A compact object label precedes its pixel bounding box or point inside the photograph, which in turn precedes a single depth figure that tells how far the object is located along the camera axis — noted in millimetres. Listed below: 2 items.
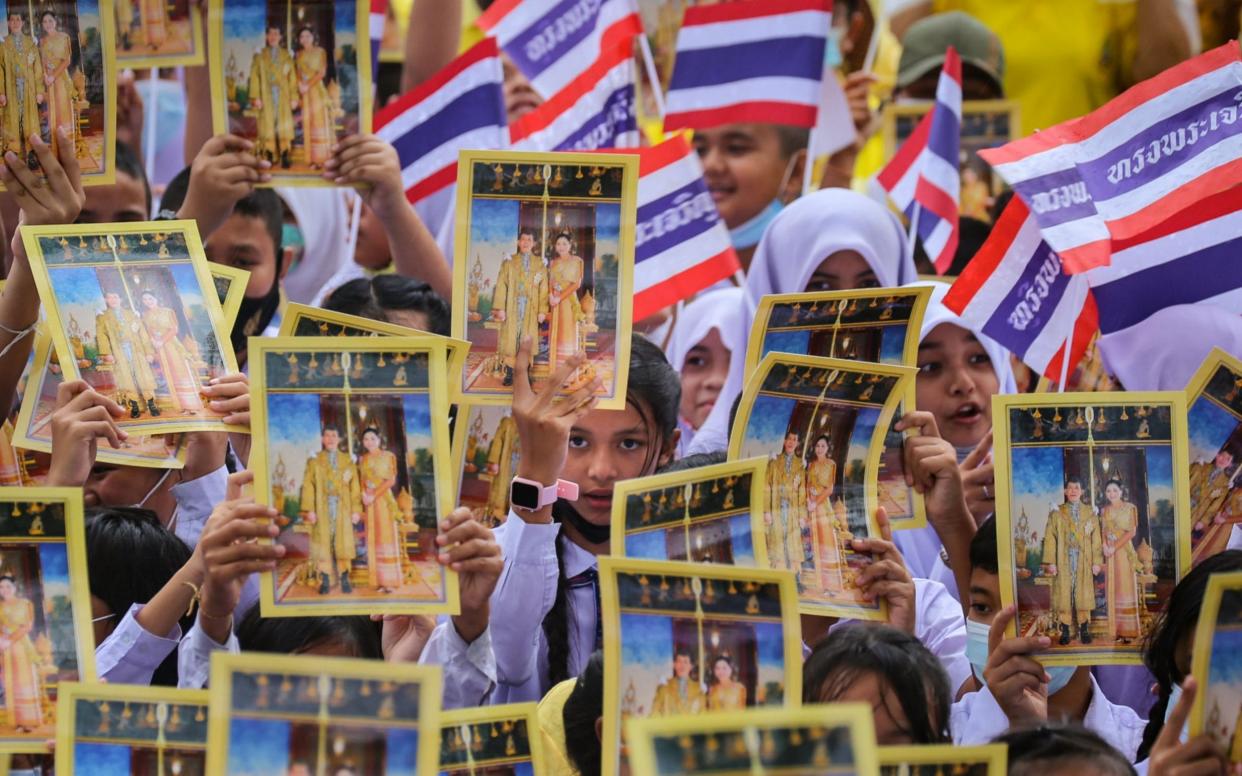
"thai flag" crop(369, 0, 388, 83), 10812
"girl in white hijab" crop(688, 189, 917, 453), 9898
